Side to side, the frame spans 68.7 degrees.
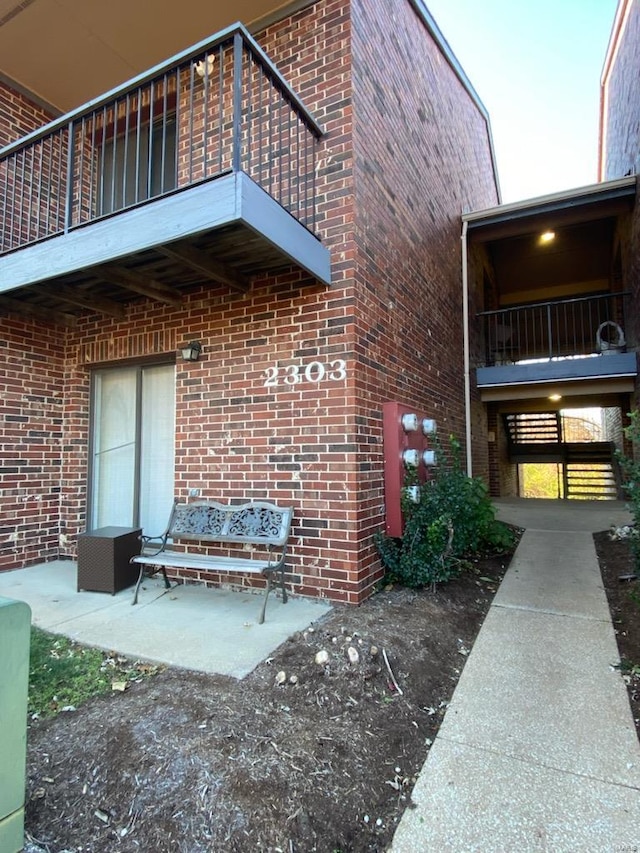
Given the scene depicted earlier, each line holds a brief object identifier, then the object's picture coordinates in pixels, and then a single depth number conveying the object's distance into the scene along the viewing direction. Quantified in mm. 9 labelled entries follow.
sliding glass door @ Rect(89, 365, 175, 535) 4988
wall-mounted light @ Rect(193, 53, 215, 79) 4652
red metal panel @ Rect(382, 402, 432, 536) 4218
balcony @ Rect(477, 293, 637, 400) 8461
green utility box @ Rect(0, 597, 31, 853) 1484
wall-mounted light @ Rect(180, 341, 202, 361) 4465
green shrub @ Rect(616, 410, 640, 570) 3637
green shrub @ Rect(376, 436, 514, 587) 4031
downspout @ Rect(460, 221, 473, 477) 7988
